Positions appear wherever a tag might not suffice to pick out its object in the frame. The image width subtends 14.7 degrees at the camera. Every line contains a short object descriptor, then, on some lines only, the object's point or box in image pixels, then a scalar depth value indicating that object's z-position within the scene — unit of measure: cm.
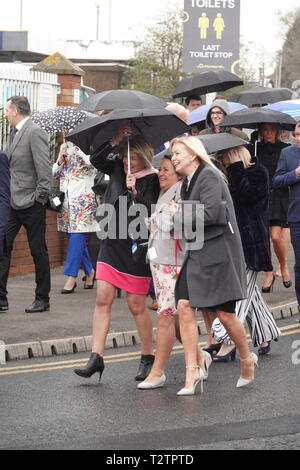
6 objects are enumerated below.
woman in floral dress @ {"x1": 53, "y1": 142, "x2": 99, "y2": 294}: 1294
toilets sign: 2291
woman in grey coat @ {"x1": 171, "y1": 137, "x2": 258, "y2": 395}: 796
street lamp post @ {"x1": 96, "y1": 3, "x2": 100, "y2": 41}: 6577
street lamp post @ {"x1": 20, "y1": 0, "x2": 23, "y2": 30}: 5419
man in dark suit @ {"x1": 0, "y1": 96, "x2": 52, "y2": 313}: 1163
